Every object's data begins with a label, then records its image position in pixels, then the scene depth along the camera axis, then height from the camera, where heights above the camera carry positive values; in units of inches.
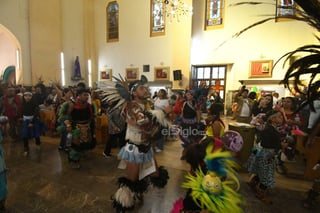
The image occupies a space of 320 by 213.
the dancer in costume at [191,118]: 160.9 -25.8
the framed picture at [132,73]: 522.3 +33.1
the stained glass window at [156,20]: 475.3 +160.5
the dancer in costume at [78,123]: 137.6 -27.2
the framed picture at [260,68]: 393.8 +39.9
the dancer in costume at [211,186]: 51.3 -27.2
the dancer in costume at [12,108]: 197.0 -25.8
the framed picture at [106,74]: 553.9 +30.9
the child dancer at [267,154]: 102.3 -34.9
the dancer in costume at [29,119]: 166.7 -30.4
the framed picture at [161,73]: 478.3 +31.9
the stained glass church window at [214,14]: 435.8 +163.0
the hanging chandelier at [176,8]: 352.4 +156.5
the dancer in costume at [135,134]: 85.0 -21.0
